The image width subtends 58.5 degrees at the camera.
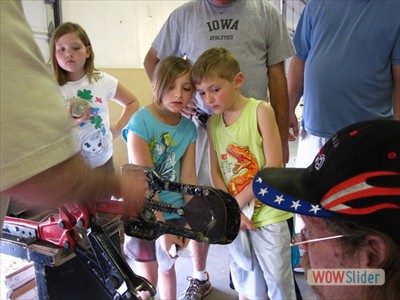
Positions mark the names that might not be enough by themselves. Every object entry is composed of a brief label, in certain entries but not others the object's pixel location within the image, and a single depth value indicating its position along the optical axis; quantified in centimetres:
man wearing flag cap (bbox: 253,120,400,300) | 54
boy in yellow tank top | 136
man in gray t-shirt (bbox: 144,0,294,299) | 153
